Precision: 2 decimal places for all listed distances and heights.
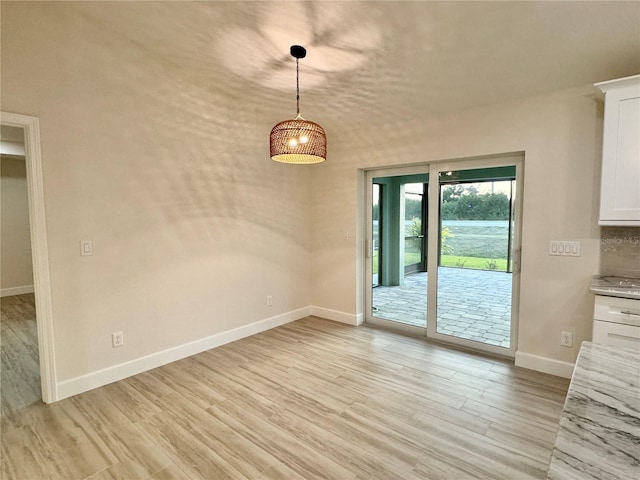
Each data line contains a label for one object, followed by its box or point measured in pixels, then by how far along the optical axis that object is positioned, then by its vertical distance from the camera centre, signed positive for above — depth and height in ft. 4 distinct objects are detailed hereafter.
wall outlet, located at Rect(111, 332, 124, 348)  9.47 -3.58
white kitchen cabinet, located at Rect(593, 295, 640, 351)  7.49 -2.54
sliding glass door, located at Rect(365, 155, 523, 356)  11.21 -1.22
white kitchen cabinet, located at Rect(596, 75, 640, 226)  7.64 +1.51
